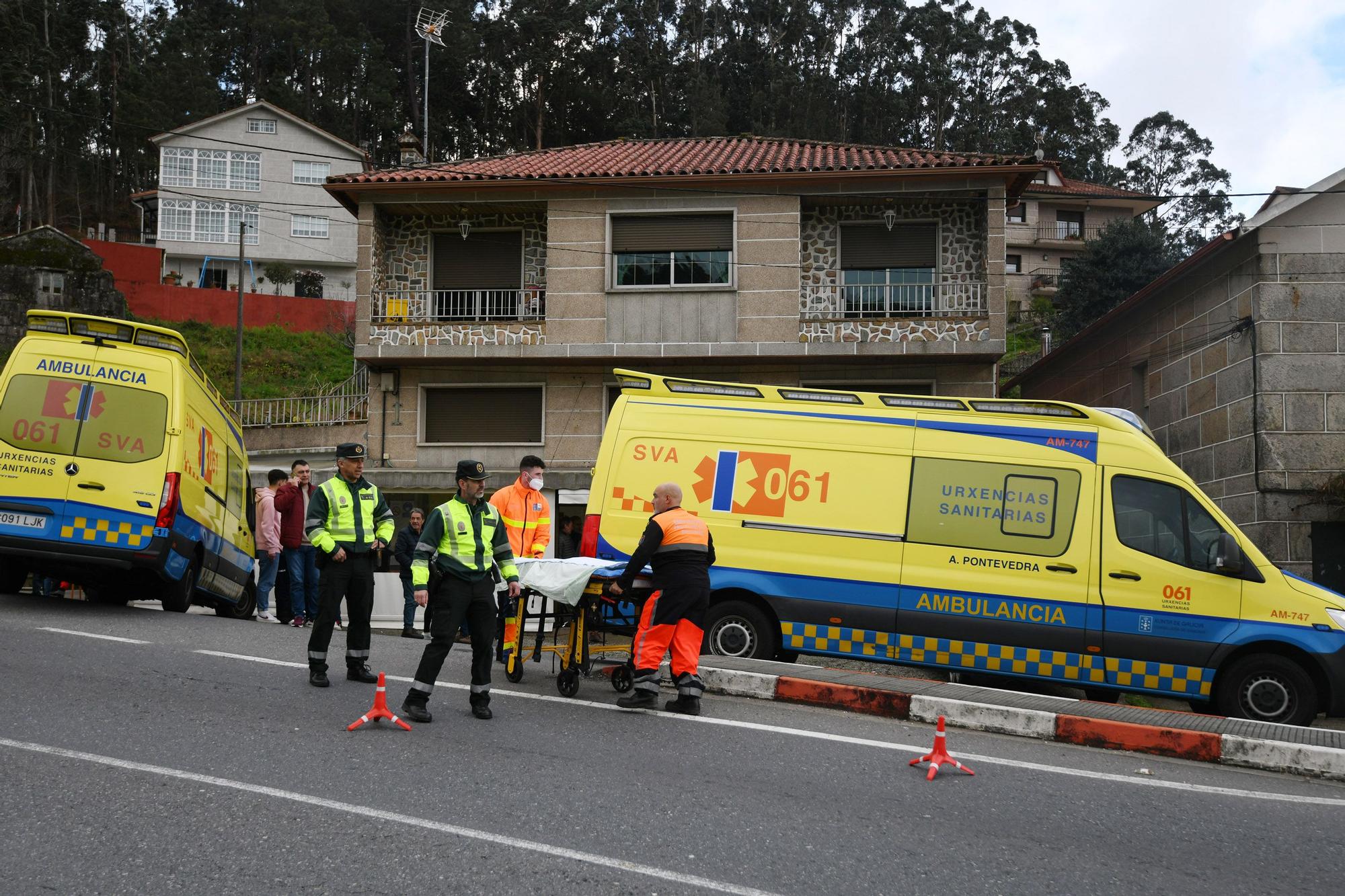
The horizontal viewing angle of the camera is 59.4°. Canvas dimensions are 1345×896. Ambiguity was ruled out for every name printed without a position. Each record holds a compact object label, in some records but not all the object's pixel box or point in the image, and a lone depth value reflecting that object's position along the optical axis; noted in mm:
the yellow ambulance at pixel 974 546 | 9539
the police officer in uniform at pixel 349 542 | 8516
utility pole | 34438
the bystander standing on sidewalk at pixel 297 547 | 13508
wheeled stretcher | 8305
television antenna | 37469
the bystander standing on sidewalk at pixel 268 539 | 13617
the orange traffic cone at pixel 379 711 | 6988
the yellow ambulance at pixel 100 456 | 11125
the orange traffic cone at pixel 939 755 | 6656
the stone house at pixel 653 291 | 21438
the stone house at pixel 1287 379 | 16531
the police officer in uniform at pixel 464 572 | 7520
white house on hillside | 52875
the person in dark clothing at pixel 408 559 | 13812
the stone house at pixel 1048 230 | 58906
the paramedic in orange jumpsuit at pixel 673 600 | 8102
